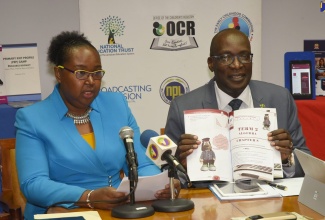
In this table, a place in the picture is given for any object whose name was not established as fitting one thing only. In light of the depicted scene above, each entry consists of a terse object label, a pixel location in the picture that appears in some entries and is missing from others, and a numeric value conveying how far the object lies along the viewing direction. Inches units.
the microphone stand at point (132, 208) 95.5
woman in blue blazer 118.8
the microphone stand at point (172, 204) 102.3
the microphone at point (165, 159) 97.0
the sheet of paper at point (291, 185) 112.7
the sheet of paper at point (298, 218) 96.1
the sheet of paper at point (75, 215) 95.0
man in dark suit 132.7
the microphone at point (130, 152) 95.3
